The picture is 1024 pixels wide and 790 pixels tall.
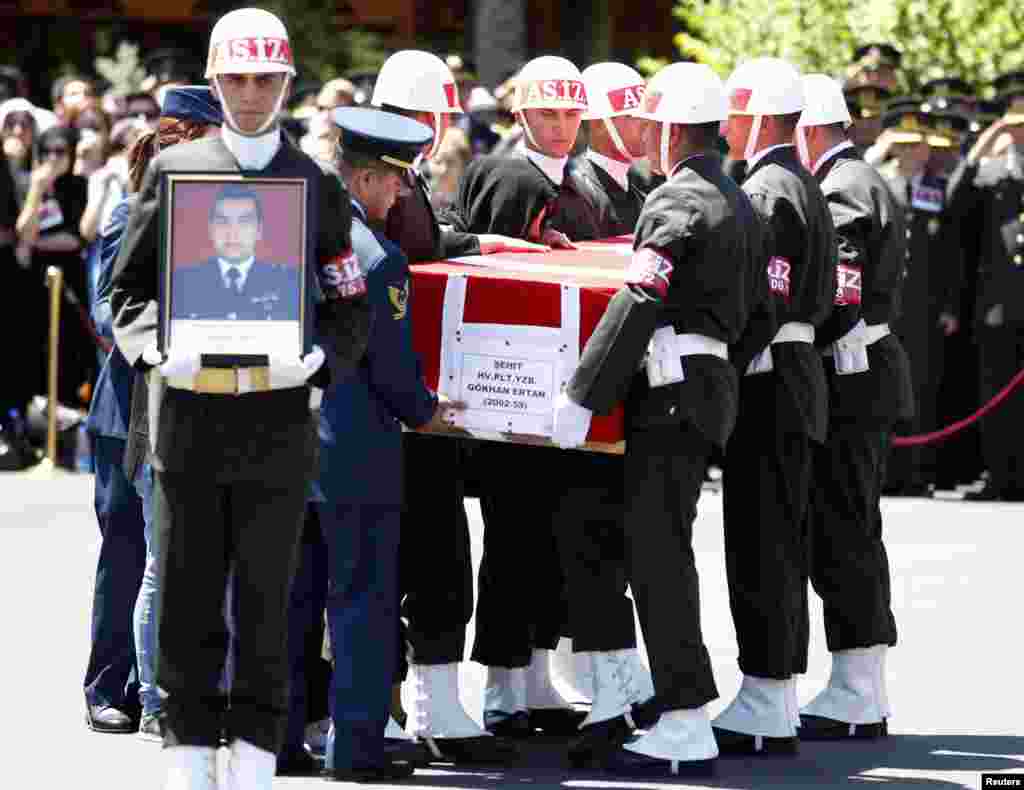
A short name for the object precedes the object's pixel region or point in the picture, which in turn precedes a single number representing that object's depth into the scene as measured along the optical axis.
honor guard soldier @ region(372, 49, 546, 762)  15.98
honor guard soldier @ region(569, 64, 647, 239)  18.37
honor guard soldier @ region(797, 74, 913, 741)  17.05
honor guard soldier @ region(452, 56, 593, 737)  16.76
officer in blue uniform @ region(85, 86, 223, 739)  16.52
